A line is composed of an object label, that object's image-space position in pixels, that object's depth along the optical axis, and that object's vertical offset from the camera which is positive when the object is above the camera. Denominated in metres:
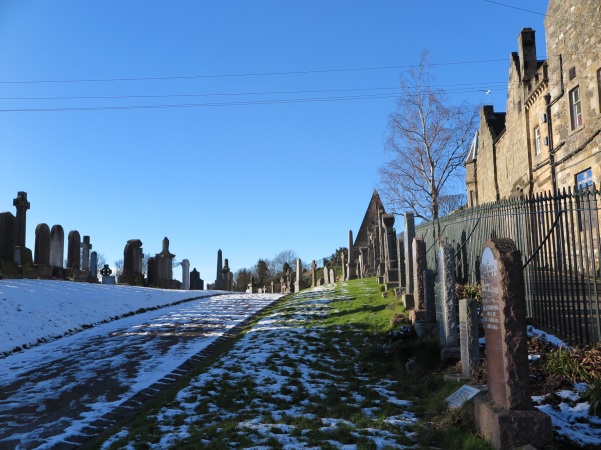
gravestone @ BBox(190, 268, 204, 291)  40.54 -0.45
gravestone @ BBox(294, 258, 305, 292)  35.00 -0.47
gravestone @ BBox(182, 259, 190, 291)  36.25 +0.08
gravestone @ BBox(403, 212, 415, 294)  14.44 +0.61
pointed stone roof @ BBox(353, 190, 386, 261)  57.69 +5.23
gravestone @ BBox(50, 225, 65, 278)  24.92 +1.43
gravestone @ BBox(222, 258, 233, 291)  43.47 -0.17
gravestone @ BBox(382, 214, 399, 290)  18.91 +0.46
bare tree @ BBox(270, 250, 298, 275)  91.37 +2.05
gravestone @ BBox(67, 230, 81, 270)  27.39 +1.50
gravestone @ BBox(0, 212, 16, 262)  21.73 +1.66
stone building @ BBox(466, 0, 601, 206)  17.44 +6.03
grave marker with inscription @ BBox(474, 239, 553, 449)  5.16 -1.04
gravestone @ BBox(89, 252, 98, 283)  32.62 +0.88
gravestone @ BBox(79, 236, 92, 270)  31.67 +1.81
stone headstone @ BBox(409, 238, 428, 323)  11.55 -0.22
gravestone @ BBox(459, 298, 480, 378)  7.92 -1.05
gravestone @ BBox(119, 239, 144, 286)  28.92 +0.71
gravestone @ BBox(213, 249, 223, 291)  41.38 +0.08
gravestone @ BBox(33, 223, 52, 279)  23.49 +1.33
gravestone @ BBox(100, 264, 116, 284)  30.00 +0.09
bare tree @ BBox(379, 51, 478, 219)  30.09 +6.19
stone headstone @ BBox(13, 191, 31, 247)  23.43 +2.91
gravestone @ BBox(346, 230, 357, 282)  31.41 +0.12
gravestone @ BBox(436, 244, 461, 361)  9.41 -0.69
